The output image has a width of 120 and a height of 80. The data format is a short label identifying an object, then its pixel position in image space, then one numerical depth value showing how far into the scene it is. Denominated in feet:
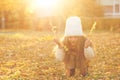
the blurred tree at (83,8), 62.14
